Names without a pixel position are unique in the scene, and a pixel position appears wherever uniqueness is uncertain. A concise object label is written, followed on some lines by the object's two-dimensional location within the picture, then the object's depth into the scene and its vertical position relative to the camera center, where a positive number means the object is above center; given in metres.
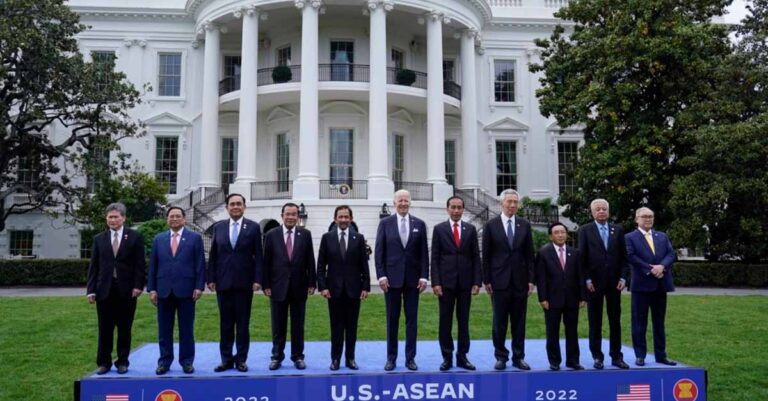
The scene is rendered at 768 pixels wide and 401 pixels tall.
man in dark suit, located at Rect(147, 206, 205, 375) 6.72 -0.32
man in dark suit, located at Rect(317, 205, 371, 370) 7.03 -0.30
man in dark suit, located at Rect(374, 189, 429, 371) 7.02 -0.14
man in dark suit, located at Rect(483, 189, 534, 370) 6.98 -0.24
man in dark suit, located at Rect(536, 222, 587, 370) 6.98 -0.45
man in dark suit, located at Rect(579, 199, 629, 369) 7.10 -0.26
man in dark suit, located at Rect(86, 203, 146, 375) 6.70 -0.30
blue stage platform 6.19 -1.36
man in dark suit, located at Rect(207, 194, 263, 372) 6.87 -0.22
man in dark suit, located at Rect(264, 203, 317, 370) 6.95 -0.30
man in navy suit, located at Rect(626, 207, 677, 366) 7.23 -0.36
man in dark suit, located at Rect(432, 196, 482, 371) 6.98 -0.25
